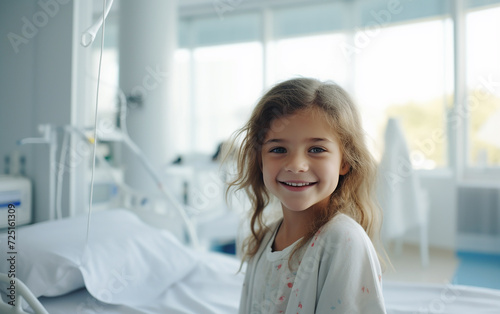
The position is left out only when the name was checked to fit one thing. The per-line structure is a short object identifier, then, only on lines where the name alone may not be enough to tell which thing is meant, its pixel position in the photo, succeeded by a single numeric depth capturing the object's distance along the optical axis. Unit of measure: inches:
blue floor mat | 103.3
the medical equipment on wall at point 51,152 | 57.7
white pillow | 44.6
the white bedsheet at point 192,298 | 46.4
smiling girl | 29.0
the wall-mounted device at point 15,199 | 51.6
